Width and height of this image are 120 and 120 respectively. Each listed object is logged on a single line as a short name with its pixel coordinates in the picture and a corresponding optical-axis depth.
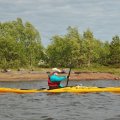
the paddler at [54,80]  21.08
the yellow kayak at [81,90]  20.39
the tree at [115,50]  77.88
